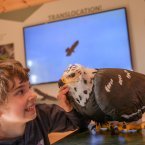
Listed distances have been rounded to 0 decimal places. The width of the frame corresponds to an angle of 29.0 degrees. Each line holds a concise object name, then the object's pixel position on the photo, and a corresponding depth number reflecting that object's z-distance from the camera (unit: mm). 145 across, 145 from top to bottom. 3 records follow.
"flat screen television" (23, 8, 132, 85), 2242
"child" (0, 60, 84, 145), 844
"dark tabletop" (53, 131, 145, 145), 675
